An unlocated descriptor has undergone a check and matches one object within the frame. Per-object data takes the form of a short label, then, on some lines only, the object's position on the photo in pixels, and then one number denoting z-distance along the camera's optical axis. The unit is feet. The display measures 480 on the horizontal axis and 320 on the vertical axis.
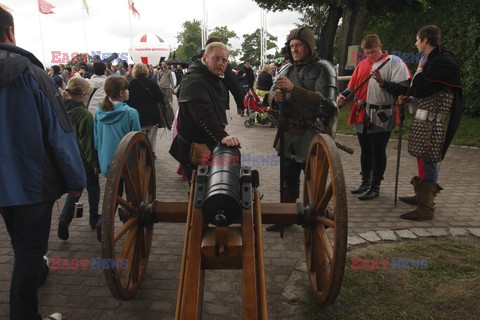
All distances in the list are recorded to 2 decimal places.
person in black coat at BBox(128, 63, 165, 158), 19.45
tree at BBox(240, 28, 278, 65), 302.86
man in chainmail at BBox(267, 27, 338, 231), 10.52
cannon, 6.48
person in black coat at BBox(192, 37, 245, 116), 11.58
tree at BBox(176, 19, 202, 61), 258.98
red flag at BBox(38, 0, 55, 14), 70.54
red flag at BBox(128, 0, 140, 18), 104.01
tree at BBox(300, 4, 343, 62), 60.03
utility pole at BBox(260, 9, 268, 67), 148.66
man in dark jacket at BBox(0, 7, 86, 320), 6.61
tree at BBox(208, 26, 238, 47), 285.64
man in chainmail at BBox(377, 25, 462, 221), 12.84
